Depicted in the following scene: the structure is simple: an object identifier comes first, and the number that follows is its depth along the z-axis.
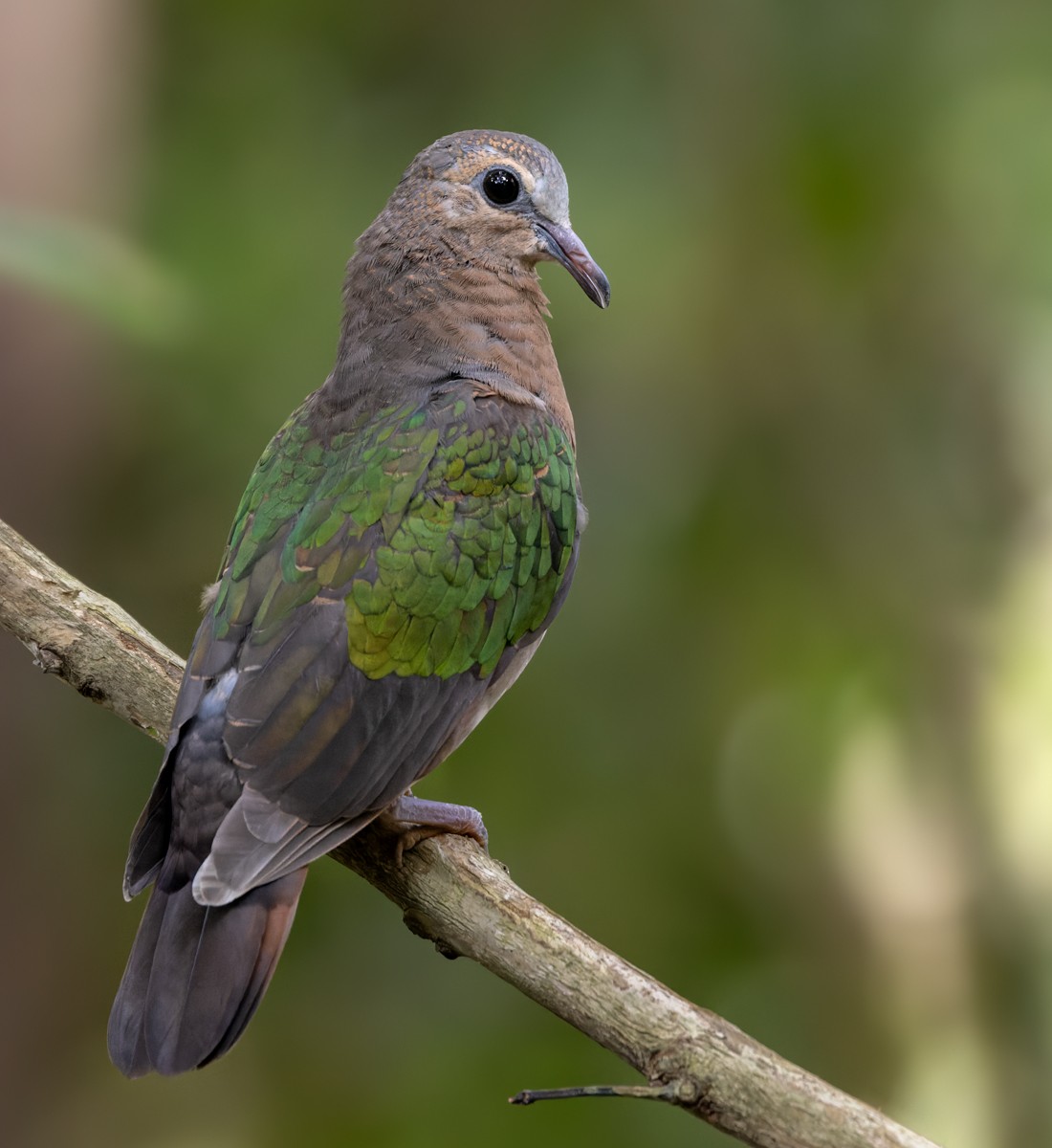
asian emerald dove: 5.96
